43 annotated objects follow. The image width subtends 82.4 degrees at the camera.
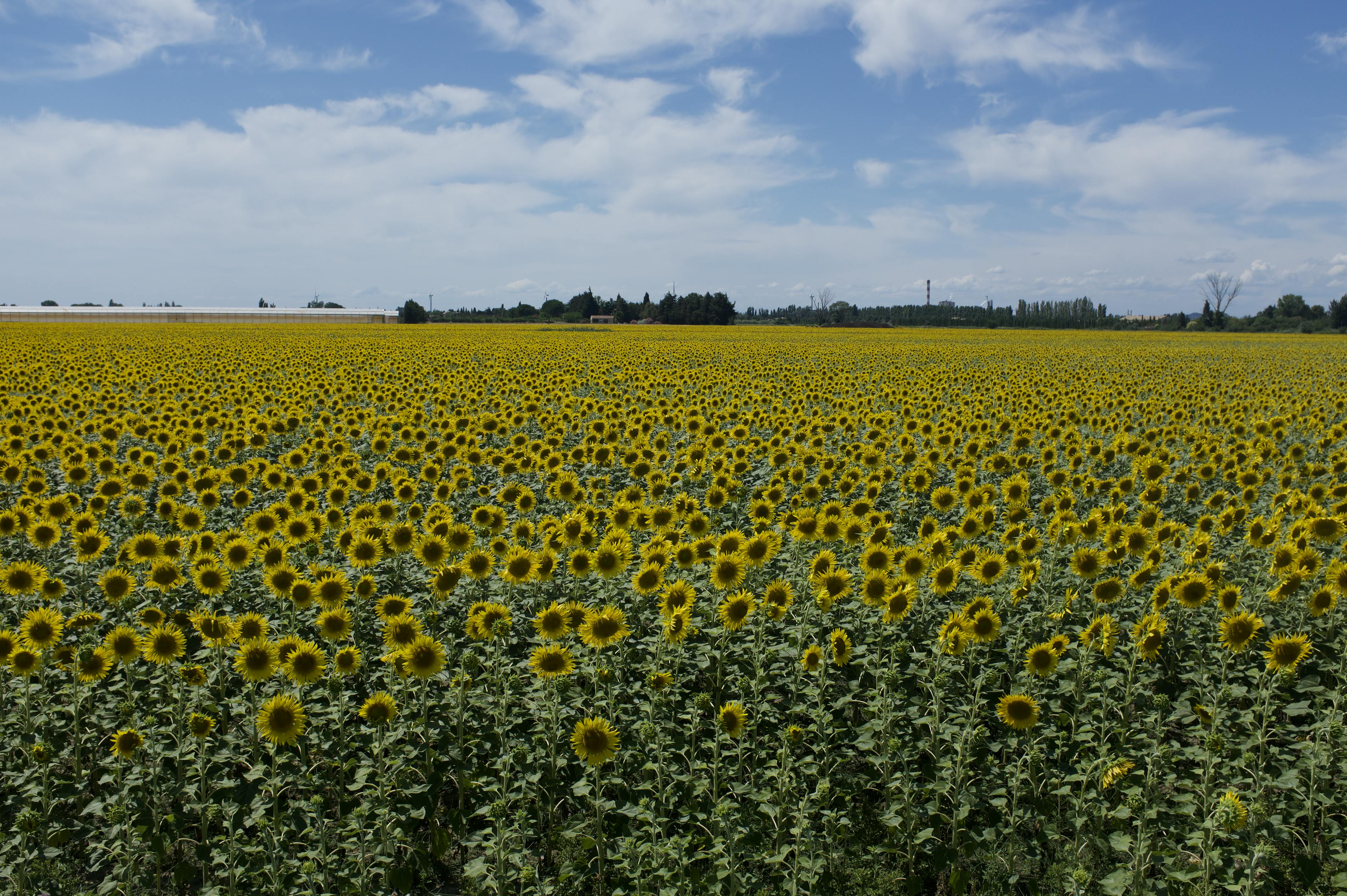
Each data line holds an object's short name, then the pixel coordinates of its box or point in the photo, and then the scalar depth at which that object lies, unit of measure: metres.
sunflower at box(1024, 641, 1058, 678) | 4.39
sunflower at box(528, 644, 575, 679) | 4.25
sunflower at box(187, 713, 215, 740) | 3.73
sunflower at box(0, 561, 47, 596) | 5.07
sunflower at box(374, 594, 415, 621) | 4.70
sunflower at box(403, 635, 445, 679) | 4.20
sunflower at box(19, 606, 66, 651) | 4.42
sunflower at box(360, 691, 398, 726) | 3.88
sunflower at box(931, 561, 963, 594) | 5.23
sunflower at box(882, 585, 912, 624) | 4.71
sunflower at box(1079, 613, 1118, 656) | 4.59
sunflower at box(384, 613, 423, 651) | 4.44
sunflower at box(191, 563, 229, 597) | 5.12
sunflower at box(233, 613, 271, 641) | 4.56
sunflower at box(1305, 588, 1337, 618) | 5.04
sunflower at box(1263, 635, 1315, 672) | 4.39
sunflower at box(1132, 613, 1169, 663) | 4.55
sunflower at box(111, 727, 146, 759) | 3.78
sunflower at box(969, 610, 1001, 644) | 4.50
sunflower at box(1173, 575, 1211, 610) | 4.94
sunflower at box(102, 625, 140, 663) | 4.36
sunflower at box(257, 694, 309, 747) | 3.89
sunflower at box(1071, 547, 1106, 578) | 5.41
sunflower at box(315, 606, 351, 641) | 4.49
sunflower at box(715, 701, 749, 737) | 3.86
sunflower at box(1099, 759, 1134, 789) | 4.02
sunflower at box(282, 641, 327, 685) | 4.16
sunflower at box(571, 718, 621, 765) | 3.76
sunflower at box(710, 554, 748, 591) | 5.18
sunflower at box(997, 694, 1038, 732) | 4.08
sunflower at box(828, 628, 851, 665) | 4.49
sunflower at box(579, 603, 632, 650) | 4.49
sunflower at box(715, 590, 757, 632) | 4.77
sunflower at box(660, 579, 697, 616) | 4.77
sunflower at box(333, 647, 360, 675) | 4.18
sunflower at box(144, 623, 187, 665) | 4.34
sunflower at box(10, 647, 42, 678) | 4.09
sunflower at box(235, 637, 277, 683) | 4.14
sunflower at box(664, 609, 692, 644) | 4.54
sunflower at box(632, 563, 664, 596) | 5.12
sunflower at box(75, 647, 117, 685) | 4.16
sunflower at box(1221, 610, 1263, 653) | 4.60
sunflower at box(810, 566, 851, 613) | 4.90
